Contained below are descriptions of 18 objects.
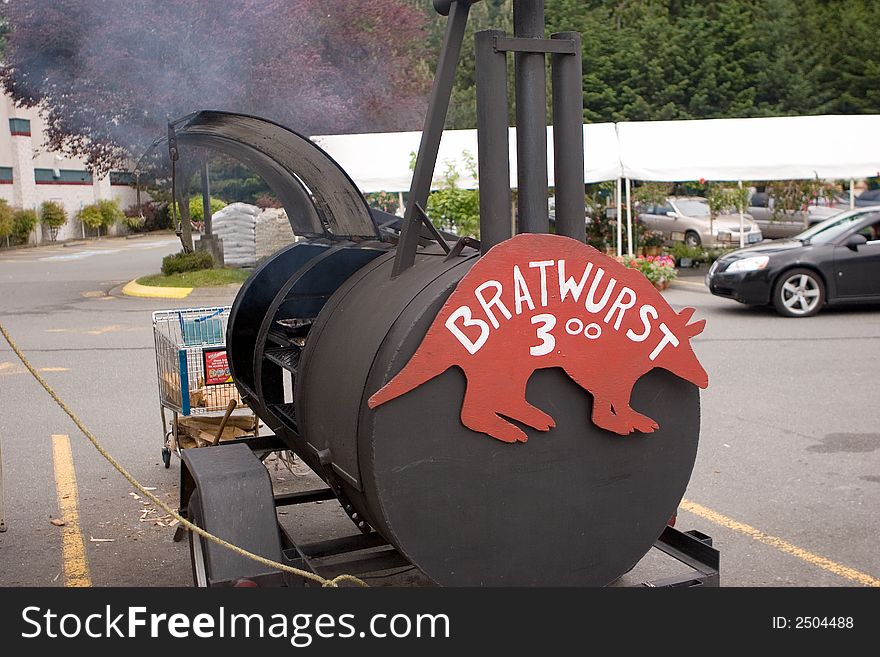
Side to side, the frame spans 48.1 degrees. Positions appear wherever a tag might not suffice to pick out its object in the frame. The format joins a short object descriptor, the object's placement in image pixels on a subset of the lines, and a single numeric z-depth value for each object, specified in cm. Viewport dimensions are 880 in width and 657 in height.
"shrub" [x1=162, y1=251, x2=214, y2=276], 1947
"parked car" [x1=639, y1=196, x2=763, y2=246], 2589
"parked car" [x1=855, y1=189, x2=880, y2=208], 3144
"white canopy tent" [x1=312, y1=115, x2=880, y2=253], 1744
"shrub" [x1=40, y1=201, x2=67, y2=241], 3756
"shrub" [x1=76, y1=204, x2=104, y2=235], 4094
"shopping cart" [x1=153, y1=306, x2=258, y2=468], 612
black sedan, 1326
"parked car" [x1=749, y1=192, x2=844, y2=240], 2612
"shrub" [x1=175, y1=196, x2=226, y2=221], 3261
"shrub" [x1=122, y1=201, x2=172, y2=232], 4619
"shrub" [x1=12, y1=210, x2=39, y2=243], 3478
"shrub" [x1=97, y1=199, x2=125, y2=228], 4244
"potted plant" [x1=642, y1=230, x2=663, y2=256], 1974
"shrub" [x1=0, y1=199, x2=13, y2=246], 3291
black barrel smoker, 331
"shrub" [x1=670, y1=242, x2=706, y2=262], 2005
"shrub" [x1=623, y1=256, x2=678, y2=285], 1630
